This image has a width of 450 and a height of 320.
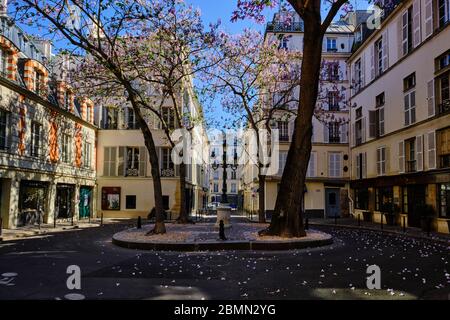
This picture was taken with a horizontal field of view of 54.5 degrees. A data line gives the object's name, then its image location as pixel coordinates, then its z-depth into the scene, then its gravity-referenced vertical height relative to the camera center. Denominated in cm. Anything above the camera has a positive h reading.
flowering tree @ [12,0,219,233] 1438 +597
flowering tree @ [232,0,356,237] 1486 +220
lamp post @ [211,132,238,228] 2034 -82
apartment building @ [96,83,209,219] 3362 +201
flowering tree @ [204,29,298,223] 2395 +696
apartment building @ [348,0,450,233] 2072 +456
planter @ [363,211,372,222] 2980 -156
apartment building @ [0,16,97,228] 2128 +302
